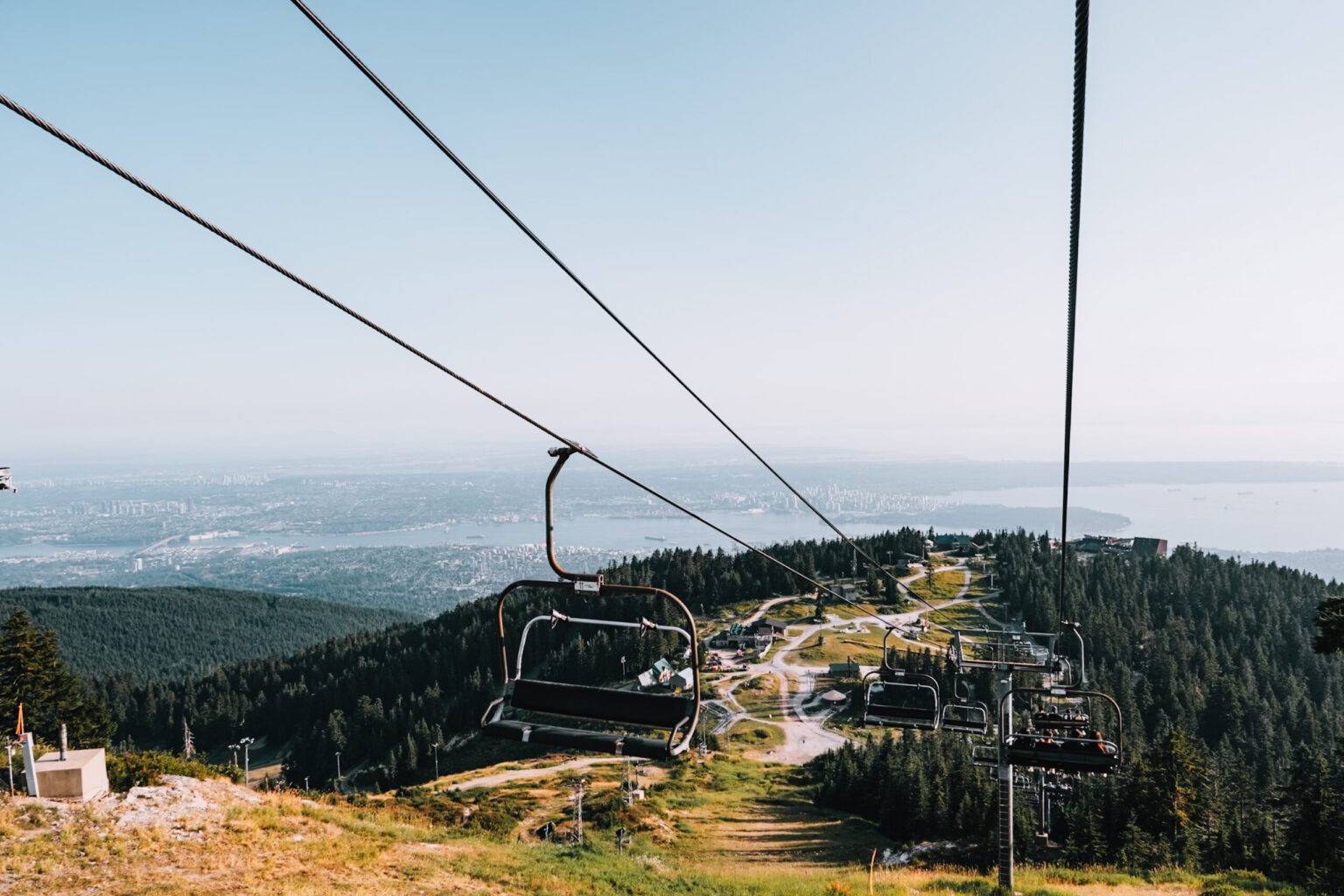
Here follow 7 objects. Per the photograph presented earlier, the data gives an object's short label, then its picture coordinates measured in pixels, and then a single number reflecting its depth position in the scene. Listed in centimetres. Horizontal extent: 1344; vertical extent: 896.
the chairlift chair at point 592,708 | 762
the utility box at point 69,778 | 2055
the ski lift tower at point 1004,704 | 1667
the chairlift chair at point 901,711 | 1785
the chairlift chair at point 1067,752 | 1391
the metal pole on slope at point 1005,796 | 1723
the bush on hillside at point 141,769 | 2231
